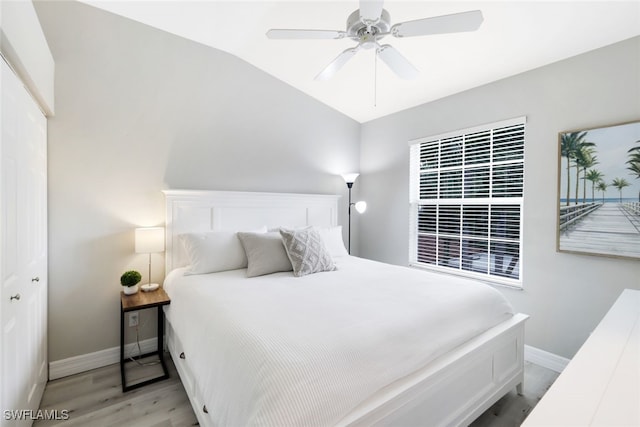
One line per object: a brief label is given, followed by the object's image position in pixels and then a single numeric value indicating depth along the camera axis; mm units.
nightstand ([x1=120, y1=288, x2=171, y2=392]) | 2188
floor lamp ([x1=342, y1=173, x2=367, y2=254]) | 3637
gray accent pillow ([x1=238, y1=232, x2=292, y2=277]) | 2420
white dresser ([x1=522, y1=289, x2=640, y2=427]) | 754
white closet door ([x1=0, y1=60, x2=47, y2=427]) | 1341
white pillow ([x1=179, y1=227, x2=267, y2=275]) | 2469
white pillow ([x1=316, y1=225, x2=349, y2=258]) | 3168
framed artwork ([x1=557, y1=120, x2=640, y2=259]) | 2080
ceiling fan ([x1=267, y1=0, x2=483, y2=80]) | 1492
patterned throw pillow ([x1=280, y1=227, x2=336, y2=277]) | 2428
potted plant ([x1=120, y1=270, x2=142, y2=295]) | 2408
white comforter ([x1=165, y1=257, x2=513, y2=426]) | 1103
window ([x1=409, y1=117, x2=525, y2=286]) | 2760
